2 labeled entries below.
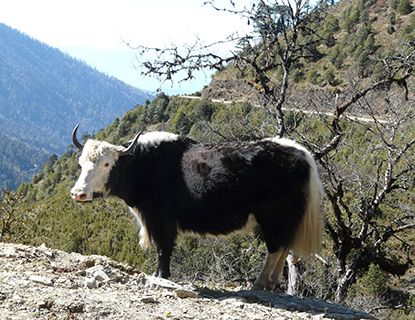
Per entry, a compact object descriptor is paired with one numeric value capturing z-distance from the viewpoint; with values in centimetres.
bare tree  891
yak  612
